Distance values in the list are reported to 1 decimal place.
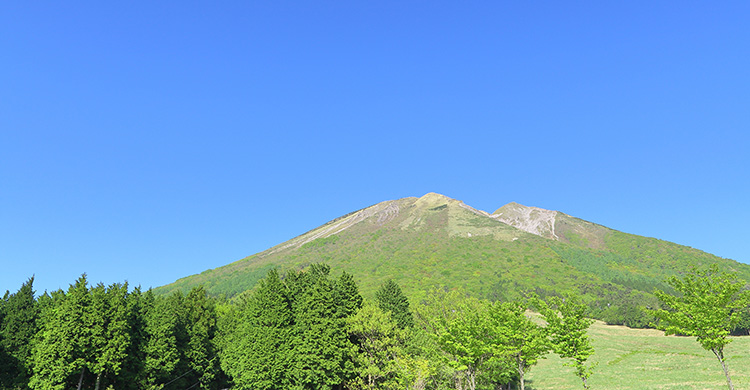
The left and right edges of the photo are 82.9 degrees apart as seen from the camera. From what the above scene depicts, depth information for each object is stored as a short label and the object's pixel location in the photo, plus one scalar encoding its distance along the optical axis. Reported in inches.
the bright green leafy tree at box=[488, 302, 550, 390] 1513.3
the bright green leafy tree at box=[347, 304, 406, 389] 1847.9
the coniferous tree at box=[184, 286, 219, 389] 2450.8
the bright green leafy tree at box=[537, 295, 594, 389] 1396.4
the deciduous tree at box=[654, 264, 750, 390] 1222.2
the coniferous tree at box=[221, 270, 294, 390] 1907.0
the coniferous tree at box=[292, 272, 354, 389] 1819.6
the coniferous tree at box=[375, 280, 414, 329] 2340.4
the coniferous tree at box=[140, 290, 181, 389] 2030.0
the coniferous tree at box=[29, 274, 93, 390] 1567.4
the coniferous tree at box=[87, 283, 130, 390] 1665.8
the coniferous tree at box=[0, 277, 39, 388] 1808.6
